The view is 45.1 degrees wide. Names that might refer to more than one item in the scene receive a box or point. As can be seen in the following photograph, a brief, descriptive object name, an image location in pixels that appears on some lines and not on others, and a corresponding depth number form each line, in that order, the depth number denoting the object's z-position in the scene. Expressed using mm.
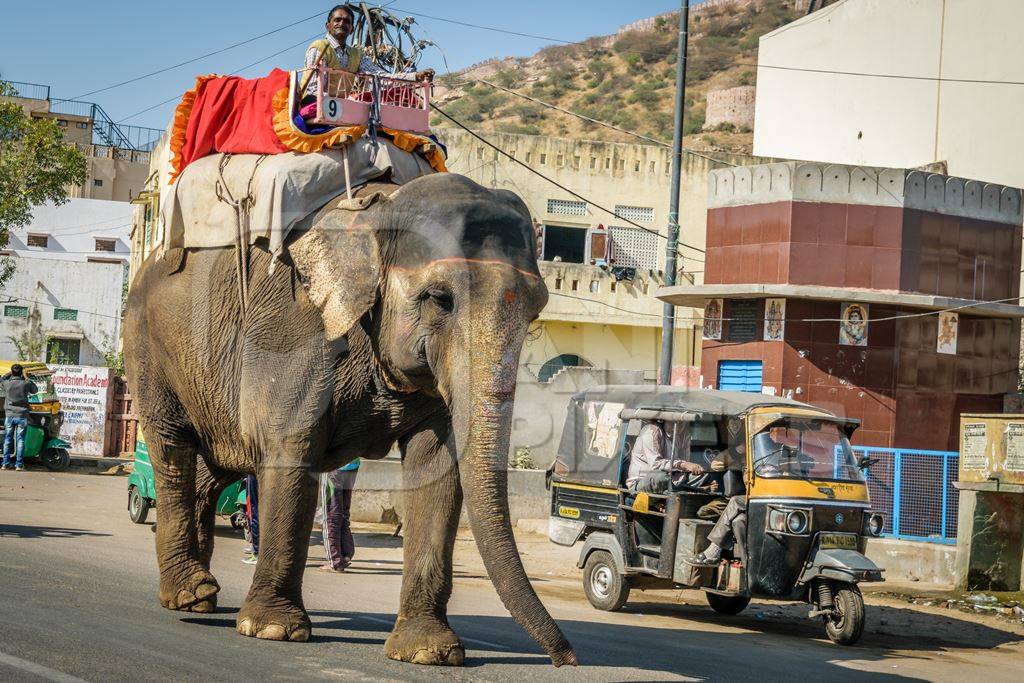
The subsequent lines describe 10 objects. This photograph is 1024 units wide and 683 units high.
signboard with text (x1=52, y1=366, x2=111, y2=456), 28688
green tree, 30312
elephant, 6516
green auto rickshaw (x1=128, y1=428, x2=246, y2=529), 15633
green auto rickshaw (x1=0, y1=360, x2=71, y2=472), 24969
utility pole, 21188
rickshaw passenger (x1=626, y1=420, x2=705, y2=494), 12508
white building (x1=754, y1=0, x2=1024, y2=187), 32188
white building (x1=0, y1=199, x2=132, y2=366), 48156
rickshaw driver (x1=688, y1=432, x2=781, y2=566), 11812
